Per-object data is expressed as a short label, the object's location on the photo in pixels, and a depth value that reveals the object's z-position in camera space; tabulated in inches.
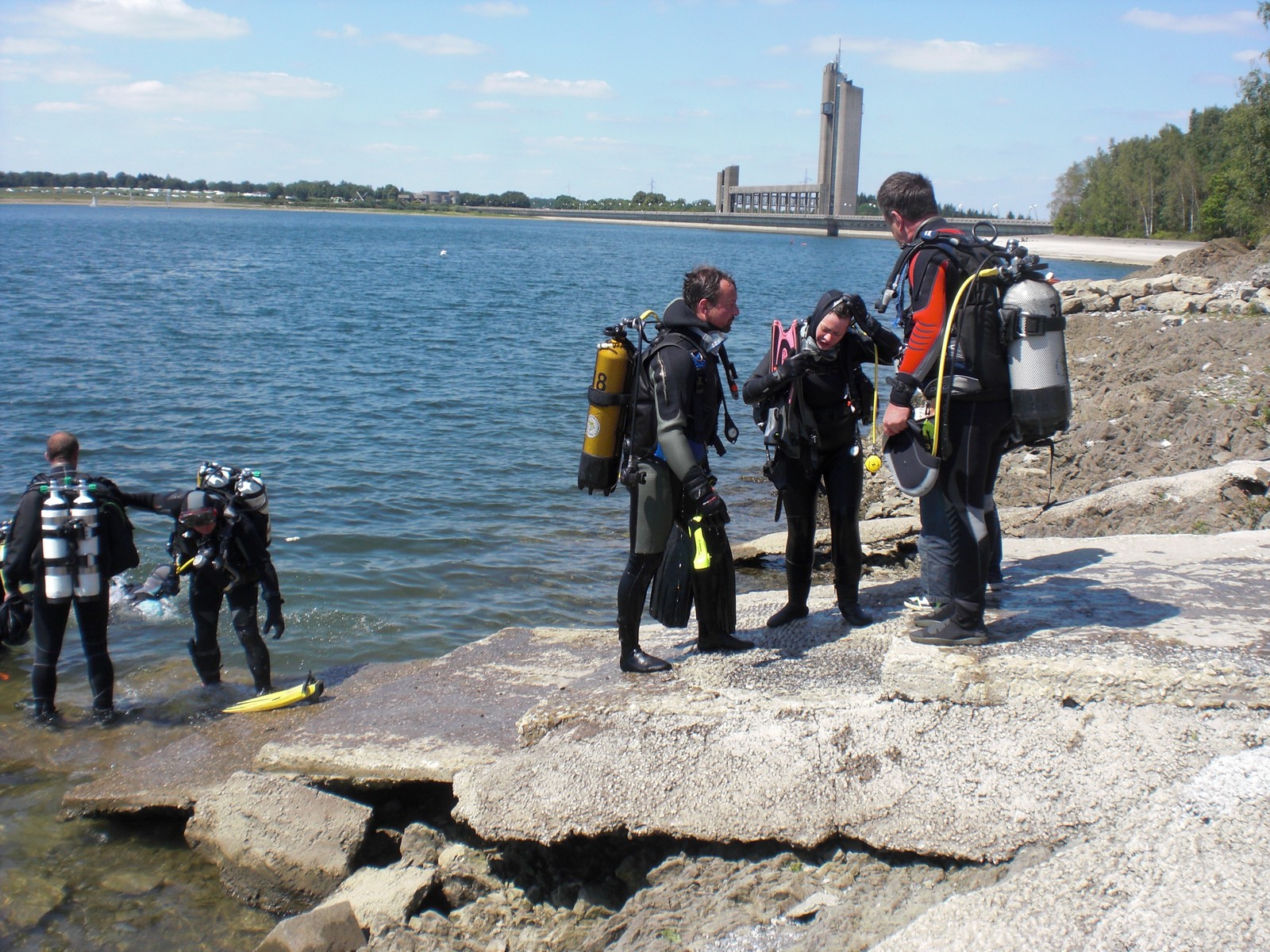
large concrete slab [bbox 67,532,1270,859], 138.4
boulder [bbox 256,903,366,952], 156.7
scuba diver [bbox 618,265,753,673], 175.6
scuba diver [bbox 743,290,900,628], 190.4
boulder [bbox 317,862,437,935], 163.8
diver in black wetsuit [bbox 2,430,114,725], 238.7
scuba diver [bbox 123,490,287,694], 244.2
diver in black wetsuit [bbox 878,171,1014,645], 162.2
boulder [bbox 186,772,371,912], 179.9
